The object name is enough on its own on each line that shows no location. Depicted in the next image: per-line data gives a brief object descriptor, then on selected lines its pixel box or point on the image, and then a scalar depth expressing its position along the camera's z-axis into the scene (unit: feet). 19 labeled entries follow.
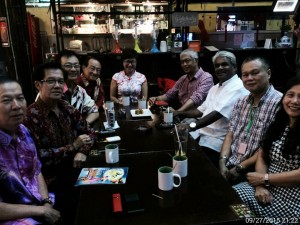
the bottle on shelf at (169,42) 15.33
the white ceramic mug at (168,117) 7.57
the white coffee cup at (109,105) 8.36
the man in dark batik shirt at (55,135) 5.85
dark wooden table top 3.67
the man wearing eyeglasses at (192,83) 9.75
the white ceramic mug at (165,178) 4.20
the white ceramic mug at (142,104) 9.27
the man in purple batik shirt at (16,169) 4.21
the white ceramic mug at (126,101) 9.94
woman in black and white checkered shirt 4.91
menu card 4.60
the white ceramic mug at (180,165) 4.62
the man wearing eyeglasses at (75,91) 8.16
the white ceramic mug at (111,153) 5.23
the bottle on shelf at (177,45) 15.14
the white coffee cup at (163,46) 15.06
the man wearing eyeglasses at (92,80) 9.62
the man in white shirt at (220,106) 7.61
